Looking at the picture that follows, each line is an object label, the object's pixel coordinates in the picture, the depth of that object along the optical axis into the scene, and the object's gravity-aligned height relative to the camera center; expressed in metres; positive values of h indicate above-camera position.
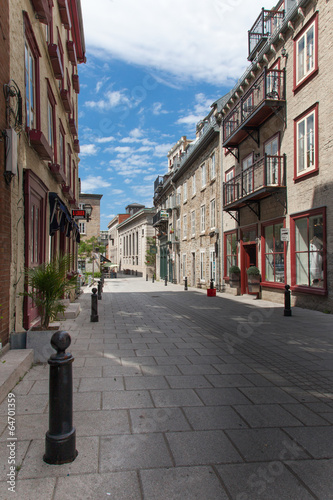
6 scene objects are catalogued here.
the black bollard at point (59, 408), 2.66 -1.08
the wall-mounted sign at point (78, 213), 15.05 +1.85
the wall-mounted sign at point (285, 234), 11.69 +0.76
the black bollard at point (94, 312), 9.26 -1.34
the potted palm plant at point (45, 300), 5.25 -0.59
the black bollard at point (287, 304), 10.23 -1.27
